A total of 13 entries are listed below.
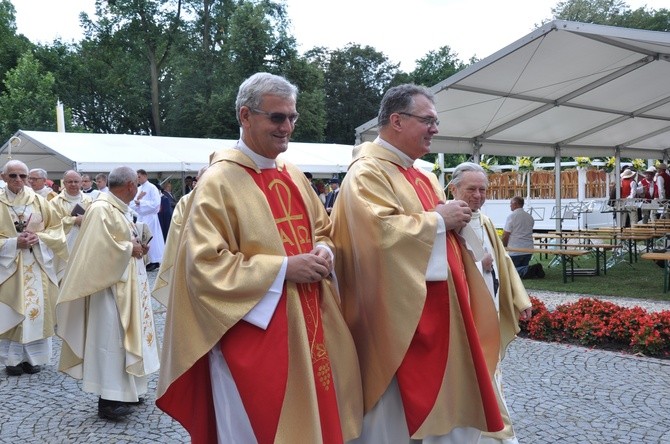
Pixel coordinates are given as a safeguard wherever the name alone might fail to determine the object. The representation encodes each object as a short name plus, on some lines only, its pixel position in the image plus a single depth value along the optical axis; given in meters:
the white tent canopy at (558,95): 9.95
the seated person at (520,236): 12.38
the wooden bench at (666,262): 9.89
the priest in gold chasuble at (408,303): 3.27
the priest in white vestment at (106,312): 5.09
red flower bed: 6.85
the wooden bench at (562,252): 11.50
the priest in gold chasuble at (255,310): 2.79
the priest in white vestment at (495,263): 4.45
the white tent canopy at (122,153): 15.76
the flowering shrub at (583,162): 22.97
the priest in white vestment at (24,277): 6.62
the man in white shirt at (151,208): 14.62
